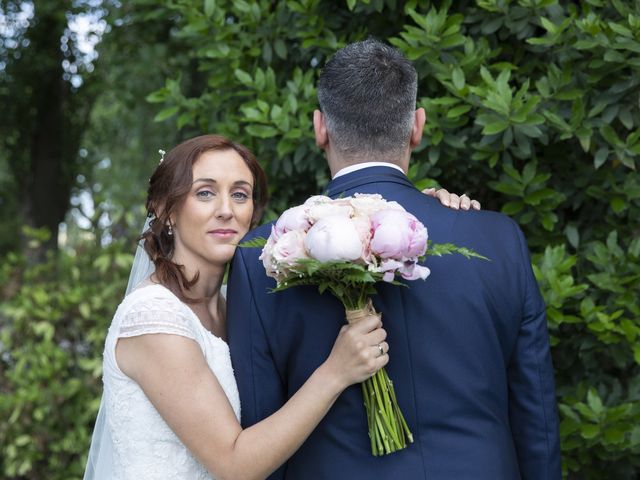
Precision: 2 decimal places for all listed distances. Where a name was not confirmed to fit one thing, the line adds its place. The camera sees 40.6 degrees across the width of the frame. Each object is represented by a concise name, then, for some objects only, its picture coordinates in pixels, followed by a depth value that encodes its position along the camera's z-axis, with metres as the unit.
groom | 2.48
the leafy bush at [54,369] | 6.05
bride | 2.46
